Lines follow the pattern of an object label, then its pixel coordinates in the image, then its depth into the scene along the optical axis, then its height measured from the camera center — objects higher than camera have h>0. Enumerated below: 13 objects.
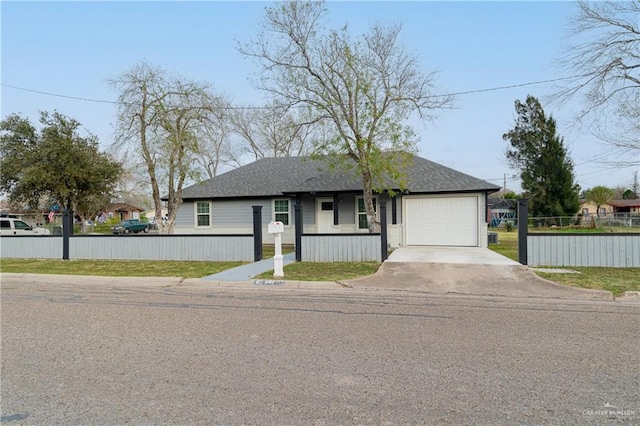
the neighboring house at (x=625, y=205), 74.00 +1.89
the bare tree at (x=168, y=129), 20.36 +4.65
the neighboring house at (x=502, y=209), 55.16 +1.15
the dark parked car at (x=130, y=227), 40.32 -0.64
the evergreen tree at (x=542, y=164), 38.06 +4.97
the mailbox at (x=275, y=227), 10.33 -0.20
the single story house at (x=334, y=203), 17.31 +0.74
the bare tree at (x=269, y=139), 40.84 +8.23
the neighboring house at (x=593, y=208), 72.64 +1.45
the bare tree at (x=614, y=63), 16.14 +6.06
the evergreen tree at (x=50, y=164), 28.91 +4.20
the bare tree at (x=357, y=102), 15.16 +4.43
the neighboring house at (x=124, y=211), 71.19 +1.88
